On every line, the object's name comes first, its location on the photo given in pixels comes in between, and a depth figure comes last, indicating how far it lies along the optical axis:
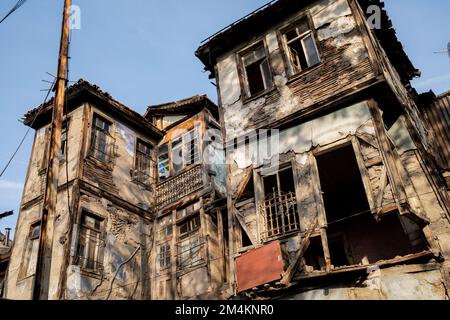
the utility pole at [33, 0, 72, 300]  6.32
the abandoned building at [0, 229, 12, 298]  13.94
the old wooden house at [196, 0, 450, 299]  7.55
